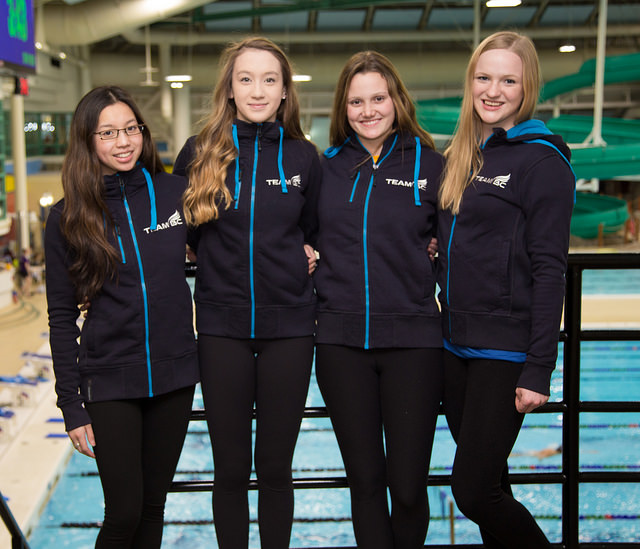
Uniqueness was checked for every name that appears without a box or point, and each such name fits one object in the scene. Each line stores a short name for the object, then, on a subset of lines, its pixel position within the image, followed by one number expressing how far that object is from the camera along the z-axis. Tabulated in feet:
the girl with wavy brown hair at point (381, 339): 5.89
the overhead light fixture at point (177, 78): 42.19
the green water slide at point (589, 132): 37.14
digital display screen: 19.19
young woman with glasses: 5.68
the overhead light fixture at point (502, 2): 27.12
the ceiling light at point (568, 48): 49.16
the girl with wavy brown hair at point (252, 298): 5.94
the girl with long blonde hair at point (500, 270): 5.33
